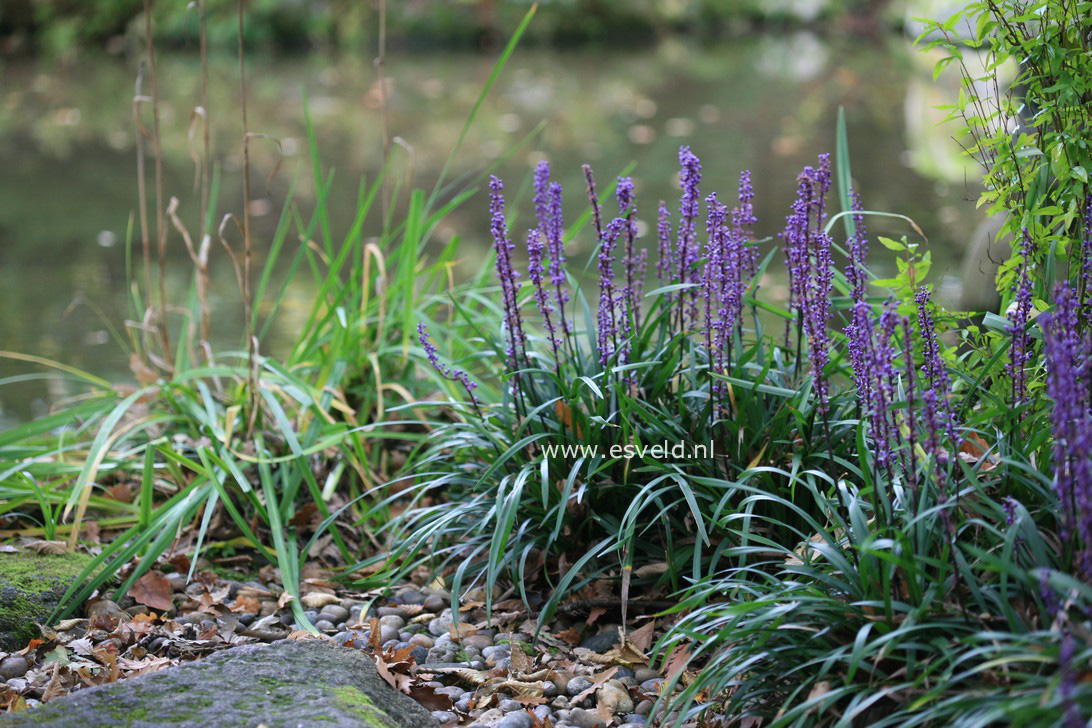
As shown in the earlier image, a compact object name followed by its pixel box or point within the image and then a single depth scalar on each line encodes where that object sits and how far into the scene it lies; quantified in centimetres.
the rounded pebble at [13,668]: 448
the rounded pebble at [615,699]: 445
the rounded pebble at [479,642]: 500
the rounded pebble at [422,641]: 505
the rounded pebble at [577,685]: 461
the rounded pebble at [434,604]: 546
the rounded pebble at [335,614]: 532
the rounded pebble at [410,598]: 552
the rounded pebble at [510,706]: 445
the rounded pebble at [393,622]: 521
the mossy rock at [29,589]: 480
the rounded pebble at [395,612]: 537
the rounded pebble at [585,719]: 436
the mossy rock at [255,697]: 356
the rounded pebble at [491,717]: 433
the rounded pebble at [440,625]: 521
